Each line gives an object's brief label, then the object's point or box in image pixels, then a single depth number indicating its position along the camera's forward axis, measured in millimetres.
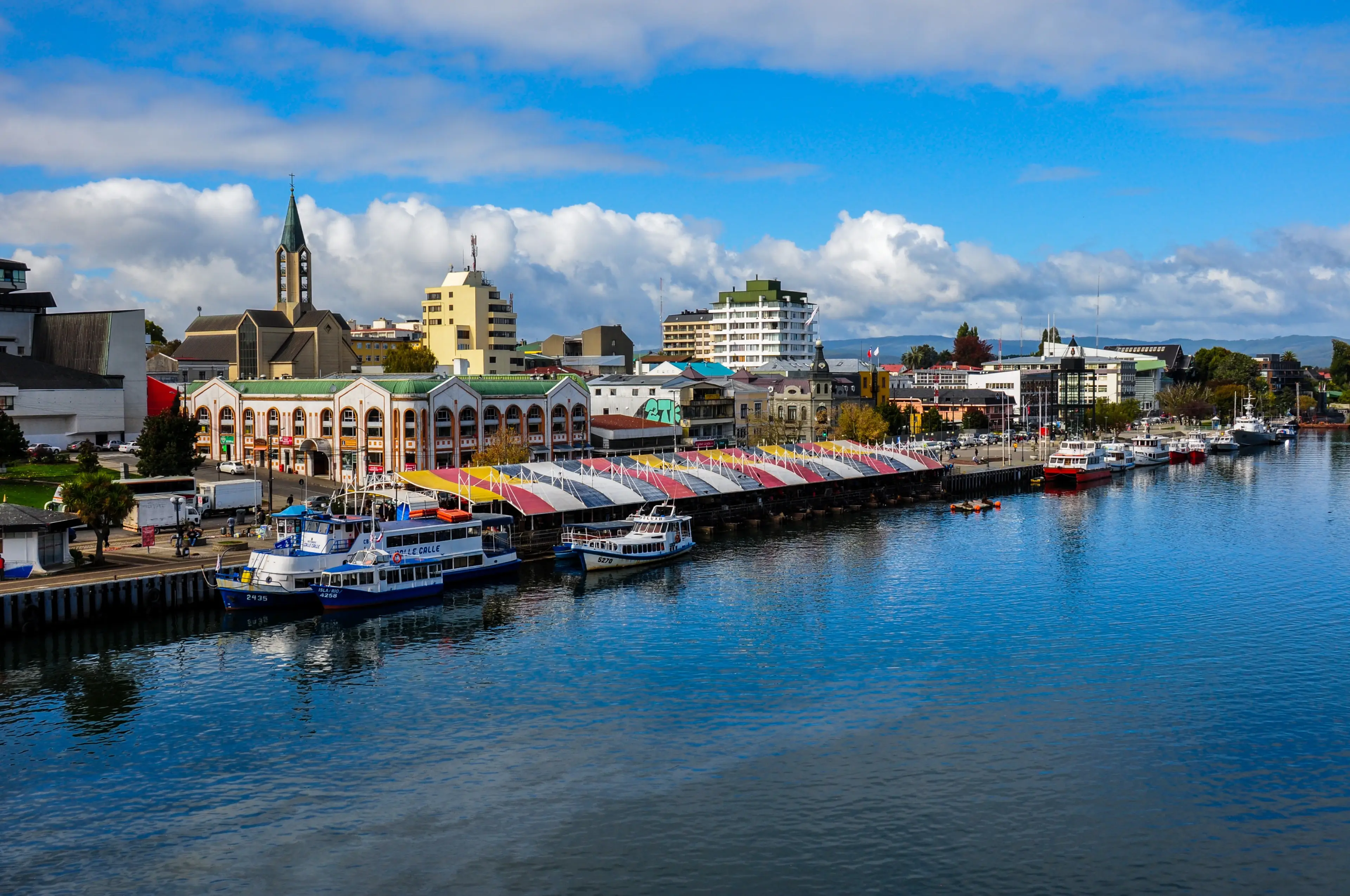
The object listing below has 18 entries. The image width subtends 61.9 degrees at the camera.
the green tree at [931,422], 187250
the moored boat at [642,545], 73000
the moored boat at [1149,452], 159500
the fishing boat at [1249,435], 192875
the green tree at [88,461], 72250
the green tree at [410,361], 157125
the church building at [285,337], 170250
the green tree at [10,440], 86062
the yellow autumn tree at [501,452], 98875
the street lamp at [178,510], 72125
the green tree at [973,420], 197625
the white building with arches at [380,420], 99938
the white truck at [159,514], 71375
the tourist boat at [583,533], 74125
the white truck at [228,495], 77875
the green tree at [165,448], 83125
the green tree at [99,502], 61312
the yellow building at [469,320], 179625
